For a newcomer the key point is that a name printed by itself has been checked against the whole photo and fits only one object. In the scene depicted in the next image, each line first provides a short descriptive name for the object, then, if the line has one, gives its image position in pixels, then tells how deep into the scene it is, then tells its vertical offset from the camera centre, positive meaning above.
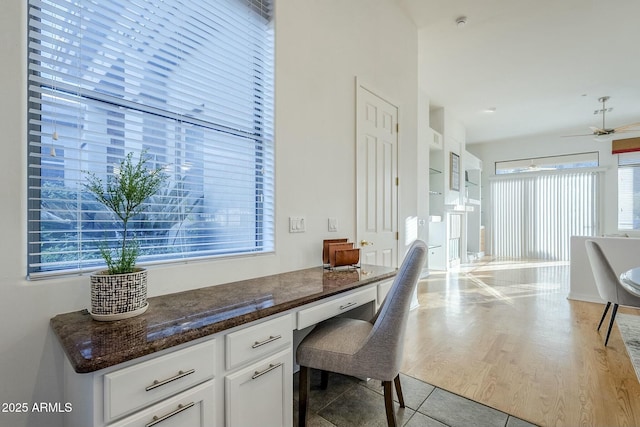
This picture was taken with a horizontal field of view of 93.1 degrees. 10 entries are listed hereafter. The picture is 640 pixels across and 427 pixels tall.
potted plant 1.10 -0.17
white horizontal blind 1.19 +0.45
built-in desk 0.88 -0.50
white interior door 2.74 +0.34
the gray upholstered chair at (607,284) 2.71 -0.65
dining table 1.71 -0.40
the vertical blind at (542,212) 7.38 +0.05
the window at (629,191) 6.82 +0.53
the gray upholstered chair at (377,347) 1.42 -0.67
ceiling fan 4.90 +1.39
